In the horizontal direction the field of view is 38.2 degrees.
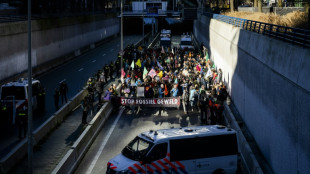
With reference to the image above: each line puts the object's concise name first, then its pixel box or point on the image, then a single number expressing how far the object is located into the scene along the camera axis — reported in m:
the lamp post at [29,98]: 14.25
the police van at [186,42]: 57.81
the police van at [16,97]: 21.61
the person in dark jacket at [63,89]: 26.94
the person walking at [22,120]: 19.20
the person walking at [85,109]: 21.30
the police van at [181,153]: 13.37
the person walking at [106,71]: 35.05
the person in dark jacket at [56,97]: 24.79
